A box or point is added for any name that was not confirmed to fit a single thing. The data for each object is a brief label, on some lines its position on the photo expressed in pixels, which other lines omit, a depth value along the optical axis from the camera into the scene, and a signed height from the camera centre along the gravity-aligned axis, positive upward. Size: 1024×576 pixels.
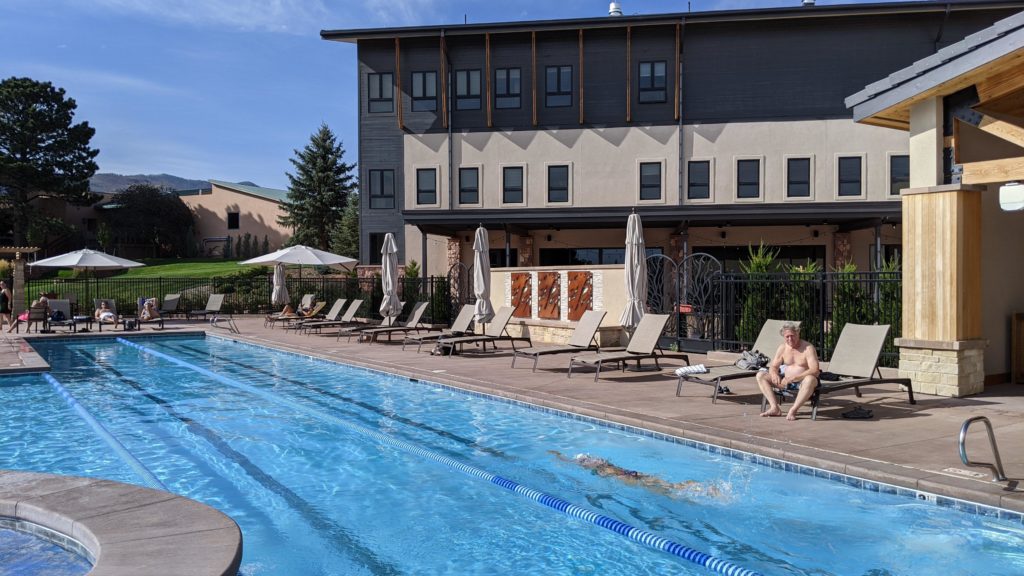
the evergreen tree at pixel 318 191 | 49.41 +6.84
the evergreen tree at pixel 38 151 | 51.00 +10.29
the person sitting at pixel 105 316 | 24.85 -0.67
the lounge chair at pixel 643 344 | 12.38 -0.81
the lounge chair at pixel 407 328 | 19.17 -0.82
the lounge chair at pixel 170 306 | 27.62 -0.38
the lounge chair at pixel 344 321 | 21.69 -0.74
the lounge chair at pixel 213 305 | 27.05 -0.34
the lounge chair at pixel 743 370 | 9.45 -0.97
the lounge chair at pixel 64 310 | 23.27 -0.46
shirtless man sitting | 8.46 -0.86
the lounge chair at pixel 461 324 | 17.34 -0.67
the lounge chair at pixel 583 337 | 13.20 -0.76
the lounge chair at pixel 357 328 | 20.80 -0.90
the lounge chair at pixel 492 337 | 16.02 -0.89
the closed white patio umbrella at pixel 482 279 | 17.47 +0.38
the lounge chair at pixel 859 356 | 8.90 -0.74
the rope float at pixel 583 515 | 5.11 -1.76
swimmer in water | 6.59 -1.68
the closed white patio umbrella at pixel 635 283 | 14.29 +0.23
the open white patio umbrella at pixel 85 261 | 24.61 +1.14
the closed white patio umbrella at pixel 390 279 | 20.62 +0.45
